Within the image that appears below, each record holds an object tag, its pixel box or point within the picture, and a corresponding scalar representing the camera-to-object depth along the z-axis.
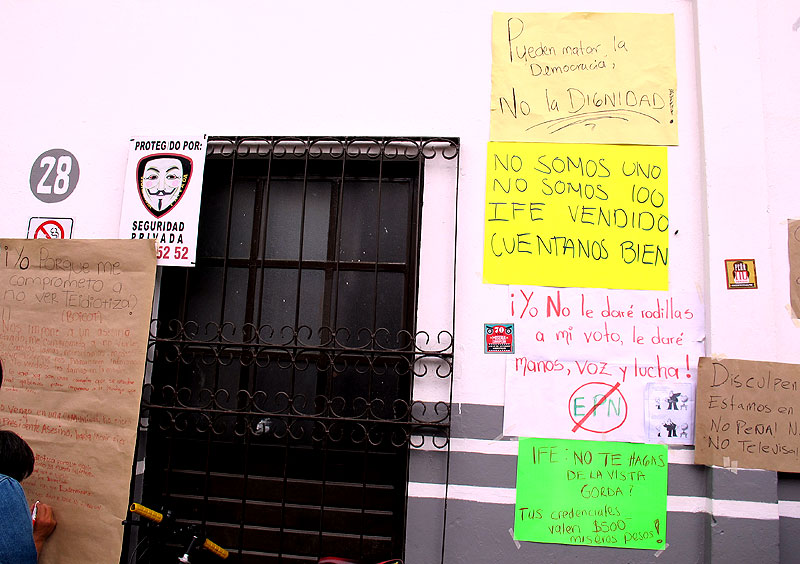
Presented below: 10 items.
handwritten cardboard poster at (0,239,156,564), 3.09
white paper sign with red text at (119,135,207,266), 3.35
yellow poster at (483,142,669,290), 3.15
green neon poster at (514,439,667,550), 3.01
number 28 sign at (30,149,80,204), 3.53
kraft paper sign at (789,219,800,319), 3.08
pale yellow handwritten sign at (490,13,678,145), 3.25
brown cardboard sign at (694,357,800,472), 2.98
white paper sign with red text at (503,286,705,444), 3.07
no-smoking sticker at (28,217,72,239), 3.50
